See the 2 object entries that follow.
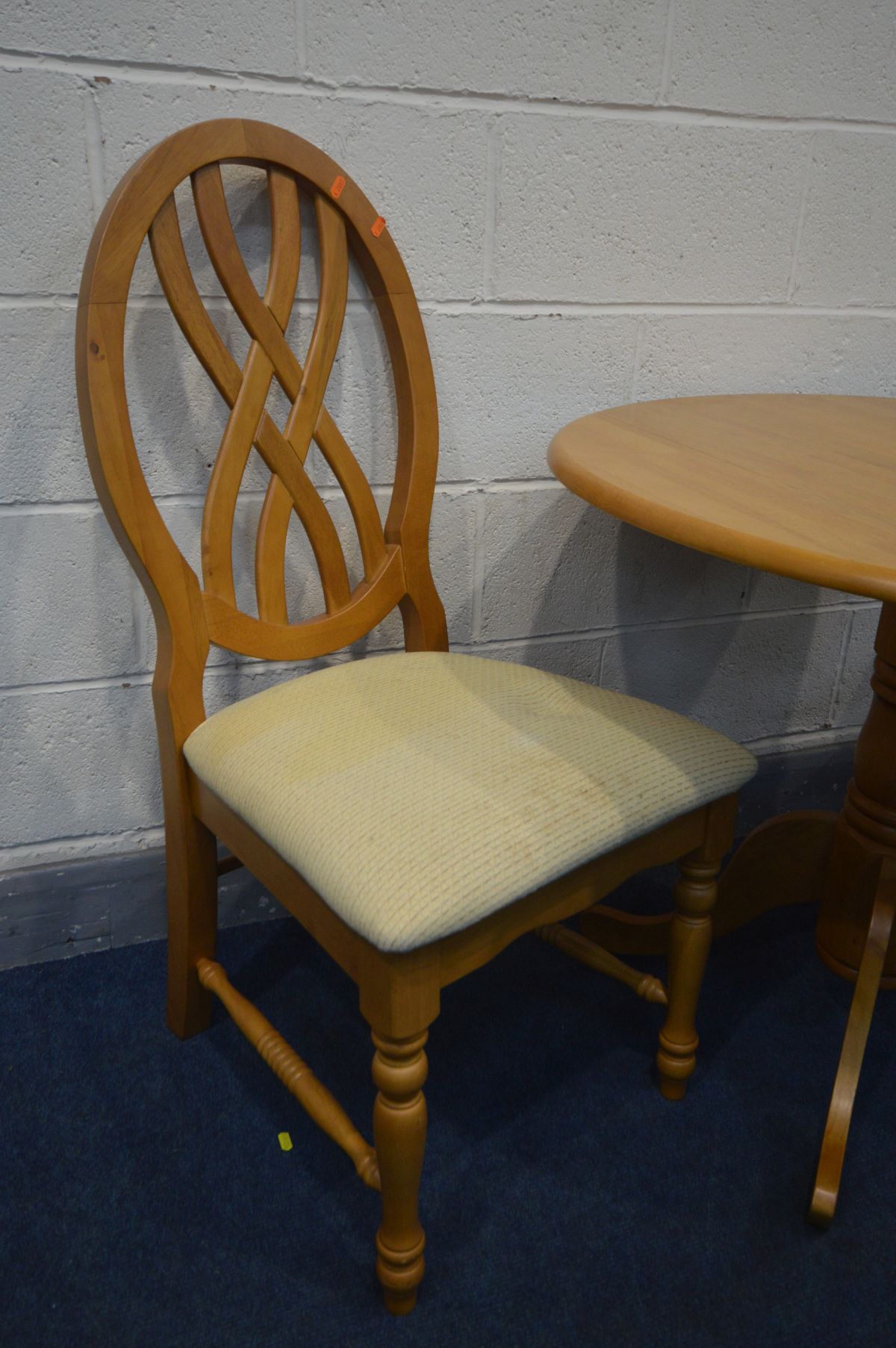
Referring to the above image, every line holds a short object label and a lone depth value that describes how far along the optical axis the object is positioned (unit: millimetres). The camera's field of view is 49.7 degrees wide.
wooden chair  812
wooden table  777
